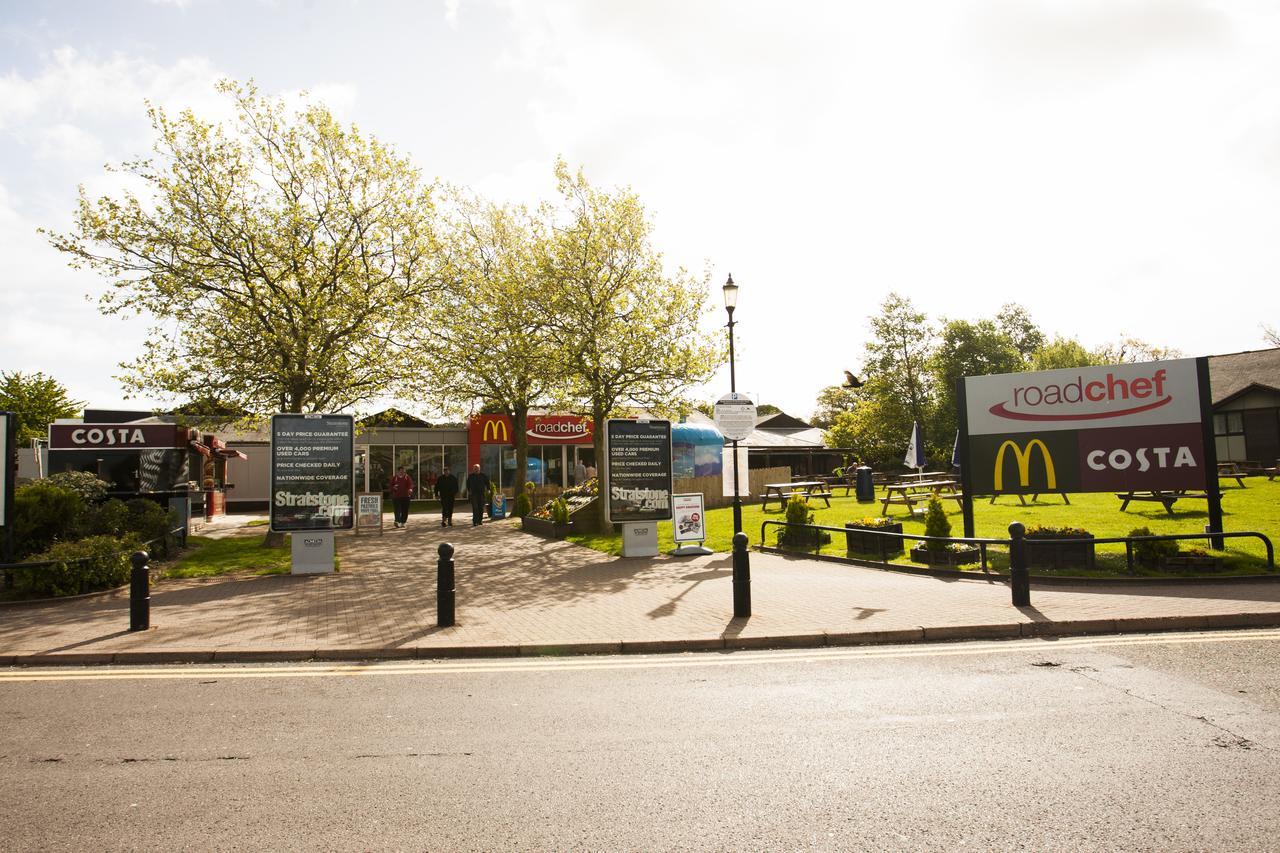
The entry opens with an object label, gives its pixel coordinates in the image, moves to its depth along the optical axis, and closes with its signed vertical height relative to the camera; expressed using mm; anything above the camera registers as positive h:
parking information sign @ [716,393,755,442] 15289 +1162
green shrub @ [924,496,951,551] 12836 -858
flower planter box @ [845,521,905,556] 13625 -1249
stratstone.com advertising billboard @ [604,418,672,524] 16047 +201
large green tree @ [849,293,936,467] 55531 +8047
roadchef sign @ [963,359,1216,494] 13086 +648
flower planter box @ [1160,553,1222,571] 10602 -1392
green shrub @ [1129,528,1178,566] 10885 -1231
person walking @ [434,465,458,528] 24578 -295
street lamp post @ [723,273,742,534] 16000 +3743
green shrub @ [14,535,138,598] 11320 -1133
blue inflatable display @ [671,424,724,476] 32438 +1203
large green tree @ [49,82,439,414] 17422 +5227
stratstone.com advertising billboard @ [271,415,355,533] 14133 +305
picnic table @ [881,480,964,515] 21356 -699
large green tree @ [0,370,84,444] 44344 +5780
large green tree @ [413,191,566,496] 22312 +4757
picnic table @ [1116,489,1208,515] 17359 -806
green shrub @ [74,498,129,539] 13637 -461
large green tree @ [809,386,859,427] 66750 +7361
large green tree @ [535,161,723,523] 20672 +4612
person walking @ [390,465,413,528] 25156 -279
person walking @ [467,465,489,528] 24703 -256
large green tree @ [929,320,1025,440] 56750 +8726
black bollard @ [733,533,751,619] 9234 -1326
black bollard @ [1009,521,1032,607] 9227 -1262
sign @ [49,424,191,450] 17969 +1374
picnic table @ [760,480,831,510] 26511 -588
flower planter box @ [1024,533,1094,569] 11368 -1312
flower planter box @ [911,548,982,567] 12320 -1417
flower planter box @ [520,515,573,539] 20453 -1283
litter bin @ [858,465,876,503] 27469 -465
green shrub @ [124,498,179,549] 15133 -539
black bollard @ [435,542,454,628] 9047 -1289
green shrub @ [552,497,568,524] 20641 -821
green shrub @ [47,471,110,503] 14164 +217
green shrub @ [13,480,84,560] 12812 -330
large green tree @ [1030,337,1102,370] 61188 +9084
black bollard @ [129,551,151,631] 8953 -1196
